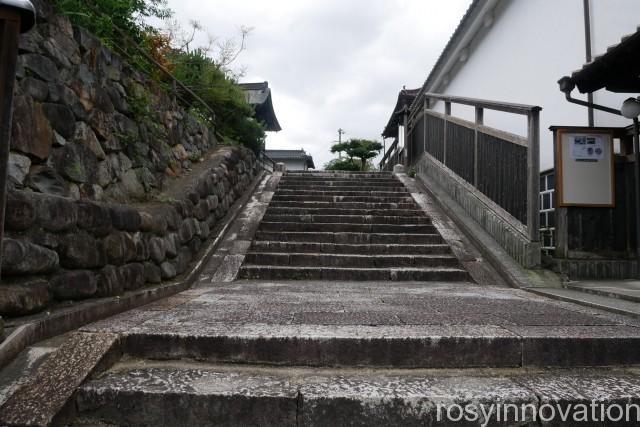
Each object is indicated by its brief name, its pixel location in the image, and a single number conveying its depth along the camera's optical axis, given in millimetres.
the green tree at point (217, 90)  7121
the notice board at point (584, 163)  4691
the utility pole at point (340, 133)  39362
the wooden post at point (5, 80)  1766
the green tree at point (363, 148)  24725
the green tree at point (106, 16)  3588
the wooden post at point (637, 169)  4438
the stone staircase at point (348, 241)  4922
